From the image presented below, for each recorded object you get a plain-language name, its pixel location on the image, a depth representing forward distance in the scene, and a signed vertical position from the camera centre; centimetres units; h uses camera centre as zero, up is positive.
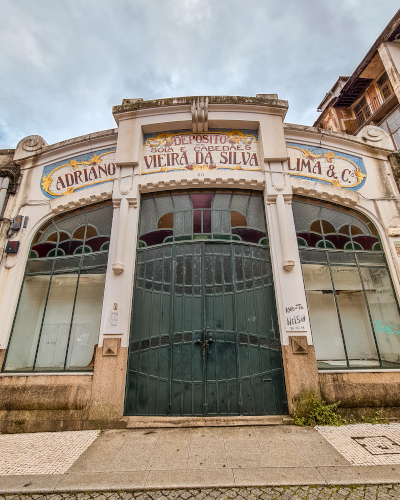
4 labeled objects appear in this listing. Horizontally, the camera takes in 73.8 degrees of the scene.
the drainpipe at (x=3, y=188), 718 +399
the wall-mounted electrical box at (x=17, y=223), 693 +293
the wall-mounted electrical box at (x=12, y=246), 666 +225
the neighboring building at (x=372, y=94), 1605 +1656
